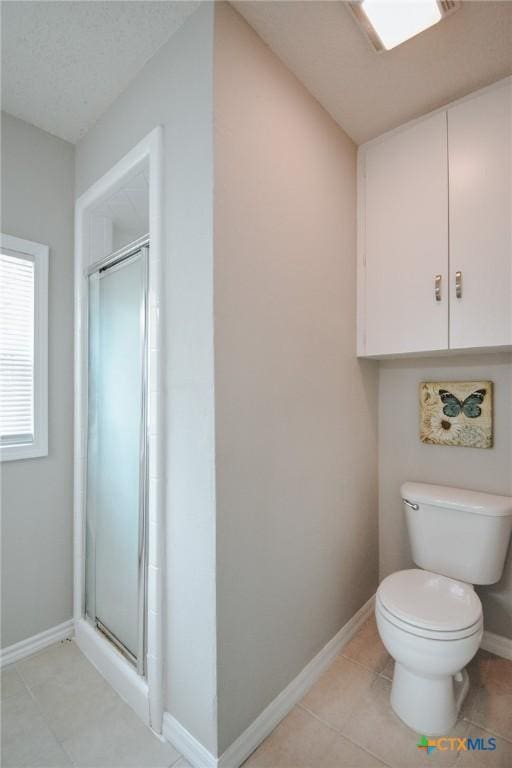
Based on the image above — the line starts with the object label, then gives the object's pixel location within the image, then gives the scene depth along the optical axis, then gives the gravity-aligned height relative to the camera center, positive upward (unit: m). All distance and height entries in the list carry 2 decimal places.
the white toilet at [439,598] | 1.34 -0.87
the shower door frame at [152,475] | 1.36 -0.34
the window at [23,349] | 1.75 +0.18
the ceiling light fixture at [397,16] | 1.21 +1.26
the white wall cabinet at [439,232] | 1.57 +0.72
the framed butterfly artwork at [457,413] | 1.85 -0.15
